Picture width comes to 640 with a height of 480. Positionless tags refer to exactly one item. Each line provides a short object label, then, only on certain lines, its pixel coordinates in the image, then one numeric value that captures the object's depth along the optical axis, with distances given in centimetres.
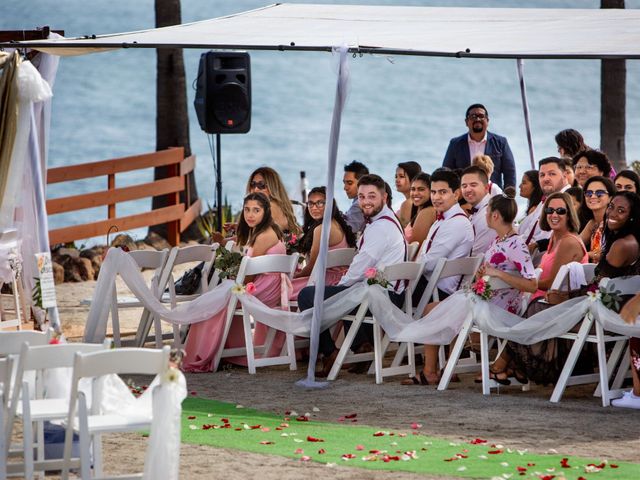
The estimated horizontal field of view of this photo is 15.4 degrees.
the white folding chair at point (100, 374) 954
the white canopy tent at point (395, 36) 1430
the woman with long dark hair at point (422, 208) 1739
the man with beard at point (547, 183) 1712
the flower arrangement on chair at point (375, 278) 1555
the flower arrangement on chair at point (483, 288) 1471
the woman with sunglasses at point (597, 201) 1578
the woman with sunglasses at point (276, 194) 1829
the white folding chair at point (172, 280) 1766
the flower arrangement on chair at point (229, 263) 1662
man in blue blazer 2109
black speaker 2424
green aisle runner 1125
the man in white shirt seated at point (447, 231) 1622
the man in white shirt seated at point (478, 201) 1666
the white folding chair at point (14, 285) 1648
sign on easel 1492
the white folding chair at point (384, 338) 1566
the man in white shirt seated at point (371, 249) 1602
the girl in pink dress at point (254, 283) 1676
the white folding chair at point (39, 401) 981
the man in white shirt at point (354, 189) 1917
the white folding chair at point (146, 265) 1783
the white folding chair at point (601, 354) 1401
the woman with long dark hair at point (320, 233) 1700
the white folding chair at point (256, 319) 1632
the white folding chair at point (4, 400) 985
